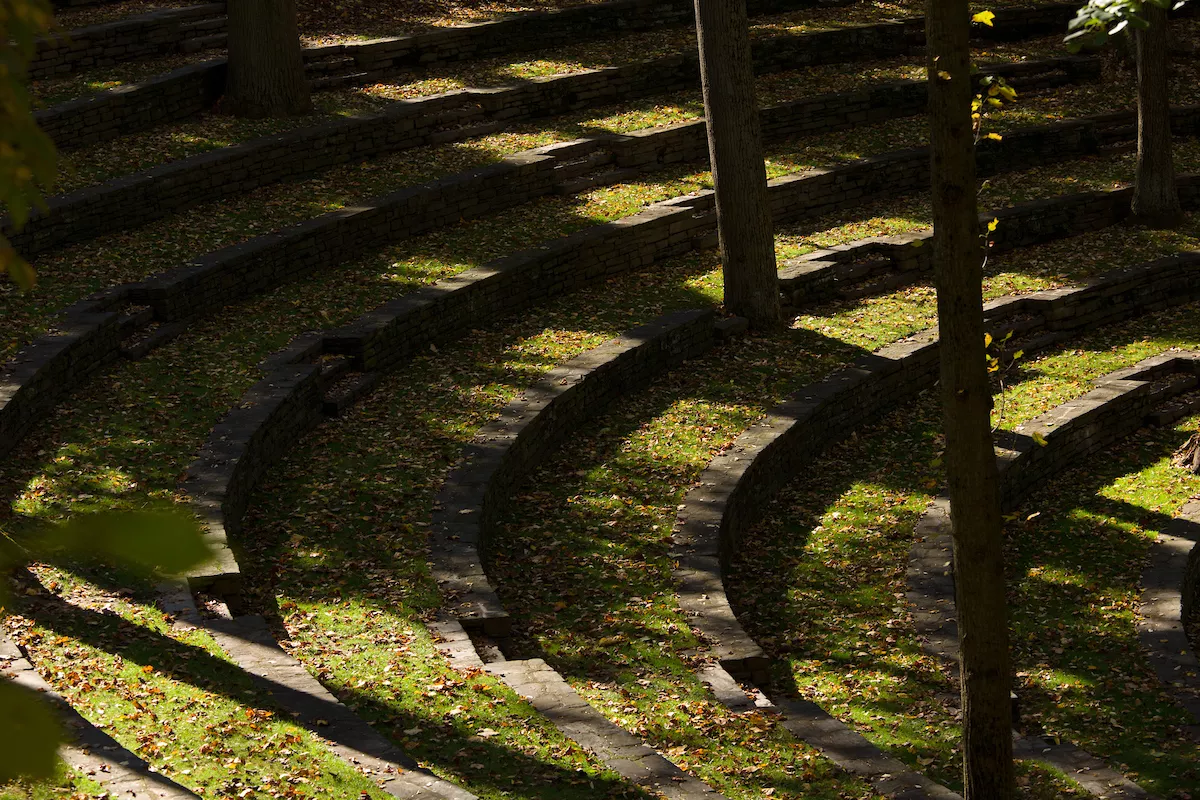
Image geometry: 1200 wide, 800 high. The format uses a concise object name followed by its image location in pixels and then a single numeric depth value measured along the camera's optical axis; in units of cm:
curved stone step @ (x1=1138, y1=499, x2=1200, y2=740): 1772
